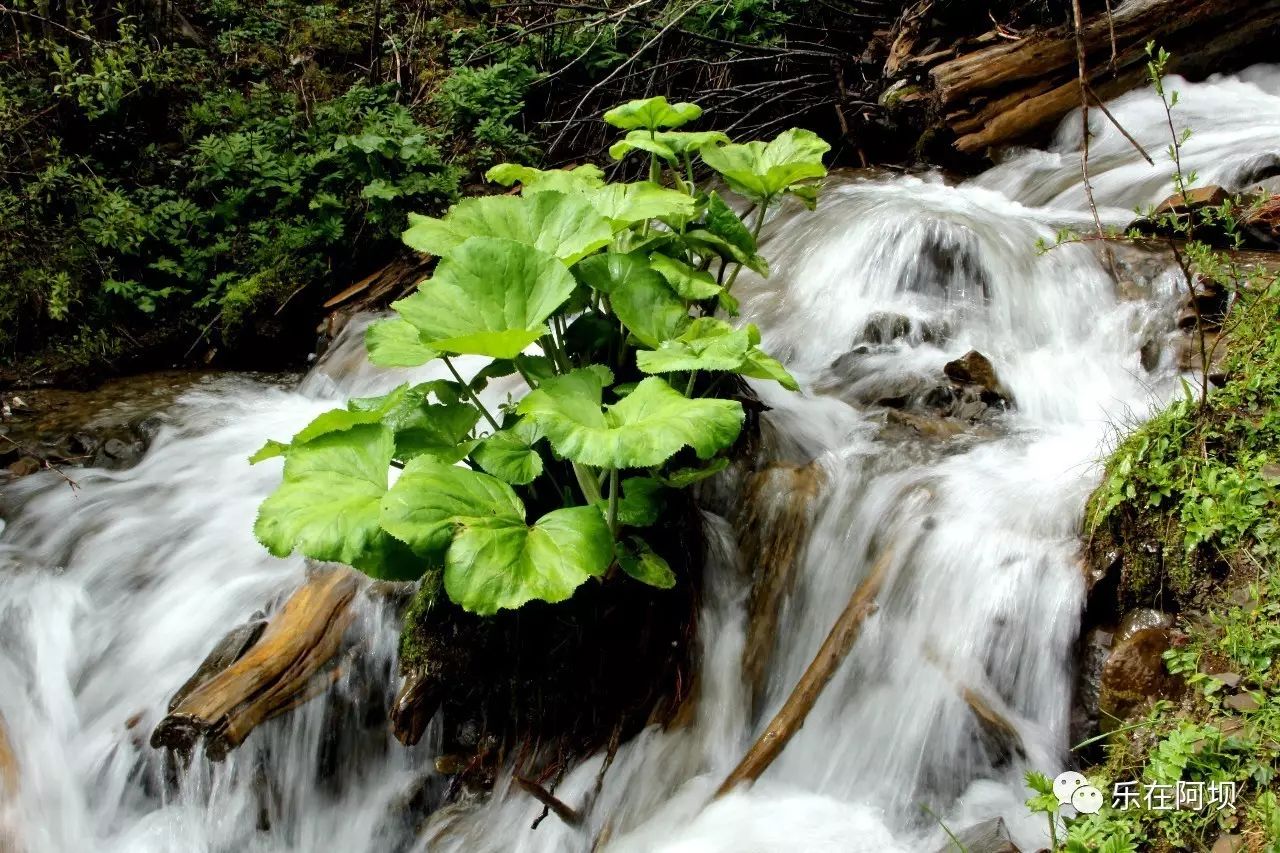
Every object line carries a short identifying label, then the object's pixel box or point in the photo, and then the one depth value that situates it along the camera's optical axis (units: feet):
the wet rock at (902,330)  13.25
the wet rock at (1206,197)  12.71
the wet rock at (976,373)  11.85
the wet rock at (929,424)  11.07
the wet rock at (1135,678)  6.95
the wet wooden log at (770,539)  9.11
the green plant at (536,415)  6.24
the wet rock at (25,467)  13.33
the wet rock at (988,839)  6.37
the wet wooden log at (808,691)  8.11
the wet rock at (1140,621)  7.31
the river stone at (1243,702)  6.09
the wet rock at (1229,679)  6.39
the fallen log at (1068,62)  17.76
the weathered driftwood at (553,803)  7.45
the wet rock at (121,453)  13.67
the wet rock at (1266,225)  12.66
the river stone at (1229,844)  5.49
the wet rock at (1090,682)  7.38
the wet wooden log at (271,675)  7.98
